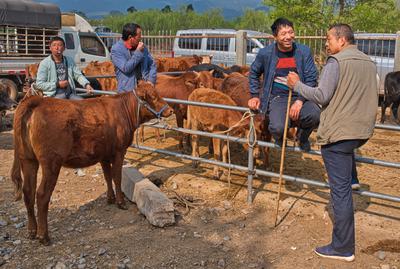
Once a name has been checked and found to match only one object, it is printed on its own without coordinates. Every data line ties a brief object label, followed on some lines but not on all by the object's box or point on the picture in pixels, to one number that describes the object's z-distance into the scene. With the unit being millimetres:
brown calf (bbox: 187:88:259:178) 6820
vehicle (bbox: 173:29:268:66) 16312
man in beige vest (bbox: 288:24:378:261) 3979
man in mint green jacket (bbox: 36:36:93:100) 6466
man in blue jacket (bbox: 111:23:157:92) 6371
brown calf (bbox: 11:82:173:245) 4508
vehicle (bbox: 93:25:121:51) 19969
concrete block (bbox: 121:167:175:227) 4988
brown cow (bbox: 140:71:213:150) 8558
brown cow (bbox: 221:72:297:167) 6616
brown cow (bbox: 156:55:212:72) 13232
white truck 13758
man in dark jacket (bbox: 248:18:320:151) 4809
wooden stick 4673
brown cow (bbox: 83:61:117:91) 11524
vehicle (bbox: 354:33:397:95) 13194
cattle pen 4742
